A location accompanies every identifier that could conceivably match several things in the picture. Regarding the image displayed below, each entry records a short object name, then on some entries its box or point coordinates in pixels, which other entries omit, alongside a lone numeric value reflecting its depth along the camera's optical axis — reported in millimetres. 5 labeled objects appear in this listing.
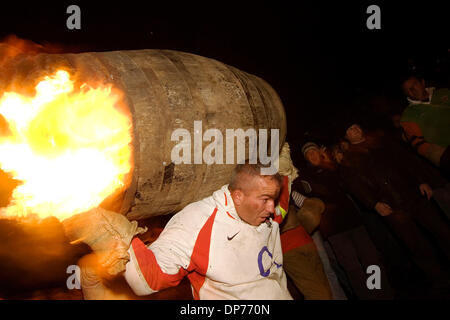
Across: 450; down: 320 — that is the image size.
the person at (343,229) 4082
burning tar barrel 1740
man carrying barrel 2150
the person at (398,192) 3891
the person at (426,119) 3906
